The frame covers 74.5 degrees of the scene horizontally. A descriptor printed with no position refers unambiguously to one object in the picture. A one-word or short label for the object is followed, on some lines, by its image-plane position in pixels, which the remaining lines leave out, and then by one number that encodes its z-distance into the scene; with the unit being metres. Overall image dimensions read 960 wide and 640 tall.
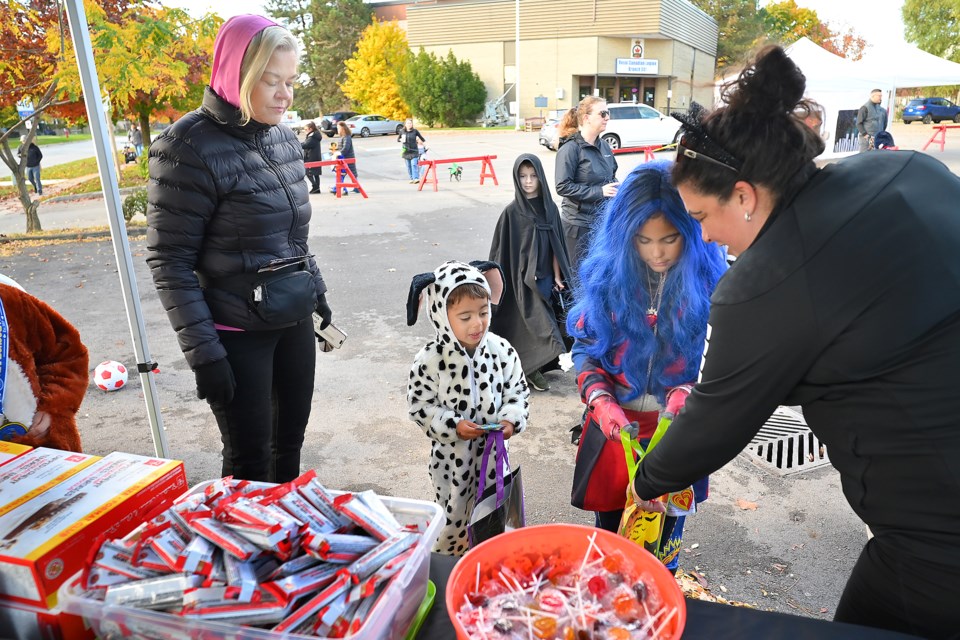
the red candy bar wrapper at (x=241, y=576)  1.08
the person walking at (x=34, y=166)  14.44
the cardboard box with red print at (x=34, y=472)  1.34
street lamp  34.06
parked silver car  35.09
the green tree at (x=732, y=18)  45.66
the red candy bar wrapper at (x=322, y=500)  1.28
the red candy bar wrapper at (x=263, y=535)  1.14
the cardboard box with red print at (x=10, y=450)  1.53
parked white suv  20.59
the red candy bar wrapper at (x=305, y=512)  1.24
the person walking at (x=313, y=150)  14.92
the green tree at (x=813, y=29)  50.81
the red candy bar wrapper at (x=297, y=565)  1.14
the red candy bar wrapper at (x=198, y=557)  1.12
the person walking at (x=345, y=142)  15.31
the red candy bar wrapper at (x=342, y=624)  1.07
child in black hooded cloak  4.55
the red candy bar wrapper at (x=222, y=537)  1.13
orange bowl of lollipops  1.16
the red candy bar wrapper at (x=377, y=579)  1.12
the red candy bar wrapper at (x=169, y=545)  1.15
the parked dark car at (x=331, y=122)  32.84
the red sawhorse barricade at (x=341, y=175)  13.84
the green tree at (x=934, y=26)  35.78
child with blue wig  2.13
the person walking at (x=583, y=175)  5.17
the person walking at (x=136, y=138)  21.70
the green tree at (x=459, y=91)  37.22
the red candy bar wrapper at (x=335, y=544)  1.16
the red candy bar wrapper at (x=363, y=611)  1.08
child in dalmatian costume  2.26
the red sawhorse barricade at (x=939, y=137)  19.67
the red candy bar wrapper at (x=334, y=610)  1.07
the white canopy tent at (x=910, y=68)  14.86
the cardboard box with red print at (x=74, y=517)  1.14
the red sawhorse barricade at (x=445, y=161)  14.51
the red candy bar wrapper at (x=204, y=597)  1.07
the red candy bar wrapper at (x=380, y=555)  1.15
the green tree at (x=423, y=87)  36.94
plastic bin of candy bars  1.05
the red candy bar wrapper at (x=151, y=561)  1.16
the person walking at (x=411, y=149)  16.14
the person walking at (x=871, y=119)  14.26
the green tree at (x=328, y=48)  50.16
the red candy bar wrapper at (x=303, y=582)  1.09
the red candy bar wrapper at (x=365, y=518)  1.25
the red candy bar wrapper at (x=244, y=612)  1.06
